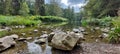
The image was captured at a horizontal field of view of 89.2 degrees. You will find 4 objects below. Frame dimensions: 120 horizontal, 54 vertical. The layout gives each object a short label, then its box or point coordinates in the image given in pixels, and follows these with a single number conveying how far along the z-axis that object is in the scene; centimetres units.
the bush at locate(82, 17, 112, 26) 487
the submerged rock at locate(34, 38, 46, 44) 196
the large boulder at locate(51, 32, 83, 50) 161
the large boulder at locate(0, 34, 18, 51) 168
